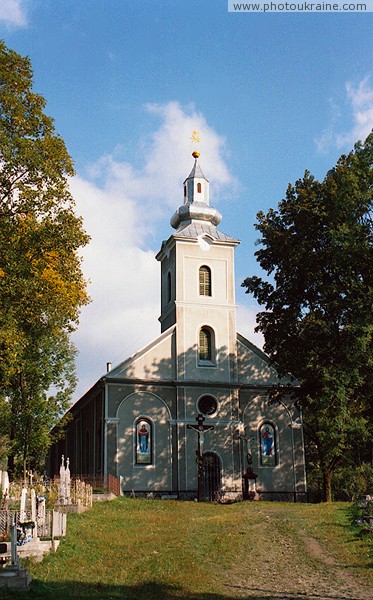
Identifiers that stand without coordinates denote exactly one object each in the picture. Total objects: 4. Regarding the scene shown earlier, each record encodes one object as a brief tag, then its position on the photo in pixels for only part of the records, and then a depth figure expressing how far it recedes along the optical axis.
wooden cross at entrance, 33.28
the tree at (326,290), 27.56
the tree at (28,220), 21.22
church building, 35.38
